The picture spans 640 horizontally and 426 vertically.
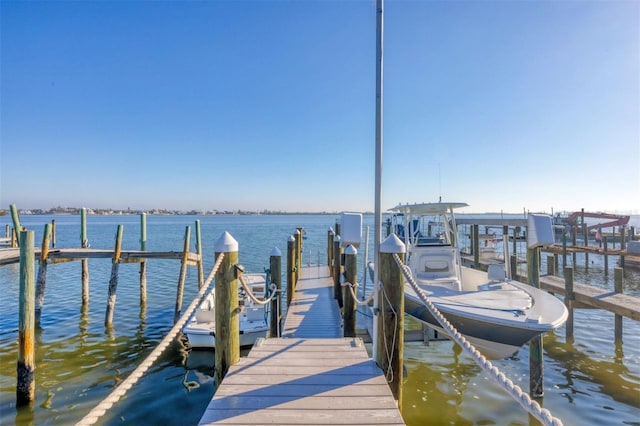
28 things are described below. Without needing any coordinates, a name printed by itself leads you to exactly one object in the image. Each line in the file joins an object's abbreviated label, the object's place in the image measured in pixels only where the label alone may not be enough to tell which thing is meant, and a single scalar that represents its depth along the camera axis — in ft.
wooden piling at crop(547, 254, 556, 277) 38.75
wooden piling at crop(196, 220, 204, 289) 41.98
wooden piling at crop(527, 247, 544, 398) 21.27
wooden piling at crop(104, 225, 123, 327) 35.99
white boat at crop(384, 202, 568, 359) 17.92
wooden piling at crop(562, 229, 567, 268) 60.91
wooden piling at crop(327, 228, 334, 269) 49.70
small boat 28.58
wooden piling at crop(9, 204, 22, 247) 43.58
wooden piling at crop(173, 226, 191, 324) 35.53
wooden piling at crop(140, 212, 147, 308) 43.42
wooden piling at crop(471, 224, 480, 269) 50.41
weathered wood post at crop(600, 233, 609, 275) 55.52
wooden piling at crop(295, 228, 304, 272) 43.63
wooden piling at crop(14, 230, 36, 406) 20.80
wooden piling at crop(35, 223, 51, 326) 36.24
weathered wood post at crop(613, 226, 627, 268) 56.74
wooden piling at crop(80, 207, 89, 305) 42.81
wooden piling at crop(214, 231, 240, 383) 12.39
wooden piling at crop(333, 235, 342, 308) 32.96
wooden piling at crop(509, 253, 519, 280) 38.32
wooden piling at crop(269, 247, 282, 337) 25.65
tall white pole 14.24
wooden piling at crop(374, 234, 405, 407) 12.51
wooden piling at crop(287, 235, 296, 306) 31.68
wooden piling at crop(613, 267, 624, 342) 29.96
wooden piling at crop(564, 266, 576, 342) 30.35
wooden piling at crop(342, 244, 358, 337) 21.22
